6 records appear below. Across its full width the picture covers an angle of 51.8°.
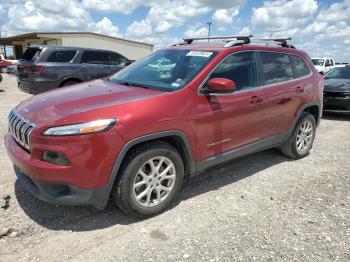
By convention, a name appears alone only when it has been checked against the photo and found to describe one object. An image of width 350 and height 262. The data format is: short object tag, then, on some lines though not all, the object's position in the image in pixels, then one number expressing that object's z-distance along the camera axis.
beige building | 33.75
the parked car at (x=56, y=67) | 9.45
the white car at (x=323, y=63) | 23.71
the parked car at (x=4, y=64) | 20.51
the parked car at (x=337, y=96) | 9.20
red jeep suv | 3.14
